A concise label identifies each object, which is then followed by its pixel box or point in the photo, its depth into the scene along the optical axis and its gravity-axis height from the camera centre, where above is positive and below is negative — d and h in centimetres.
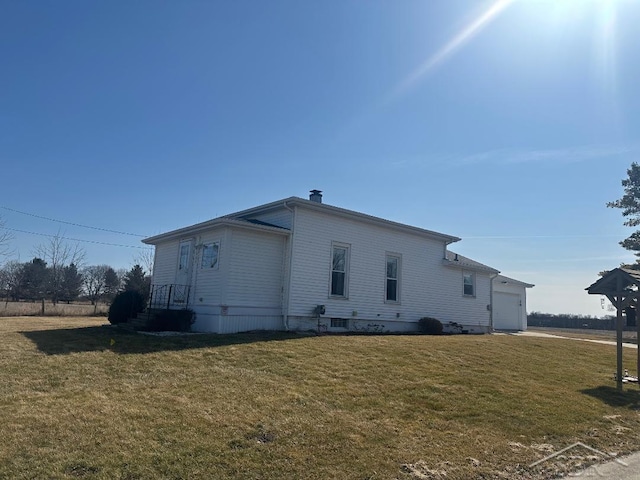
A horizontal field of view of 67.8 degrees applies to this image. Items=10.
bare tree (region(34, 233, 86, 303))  3856 +169
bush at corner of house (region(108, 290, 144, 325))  1606 -14
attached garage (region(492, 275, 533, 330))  2958 +124
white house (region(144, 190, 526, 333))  1423 +140
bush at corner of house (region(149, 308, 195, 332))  1403 -47
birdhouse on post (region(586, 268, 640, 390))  1120 +93
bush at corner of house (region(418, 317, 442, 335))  1875 -28
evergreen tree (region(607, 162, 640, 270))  3334 +872
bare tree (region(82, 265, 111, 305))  5978 +268
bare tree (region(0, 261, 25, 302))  5316 +212
